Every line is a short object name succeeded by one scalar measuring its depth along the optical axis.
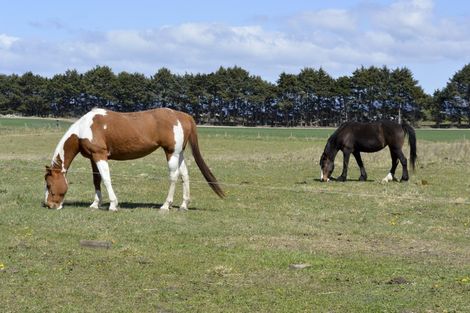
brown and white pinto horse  15.27
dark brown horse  23.28
